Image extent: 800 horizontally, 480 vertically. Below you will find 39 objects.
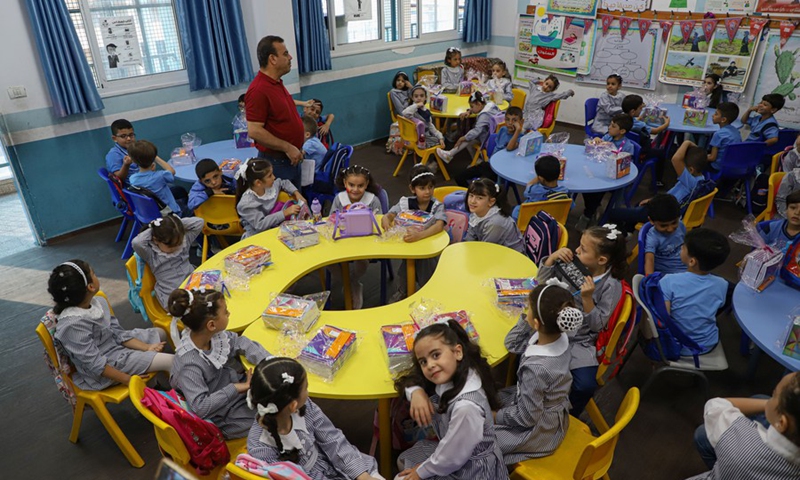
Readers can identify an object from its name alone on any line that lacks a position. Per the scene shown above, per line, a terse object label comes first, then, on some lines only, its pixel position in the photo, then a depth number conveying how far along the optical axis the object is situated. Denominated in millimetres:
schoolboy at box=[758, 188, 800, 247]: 3363
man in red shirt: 3930
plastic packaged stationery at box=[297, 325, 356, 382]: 2275
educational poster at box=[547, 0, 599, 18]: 8055
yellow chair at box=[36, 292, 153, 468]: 2709
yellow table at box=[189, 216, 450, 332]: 2830
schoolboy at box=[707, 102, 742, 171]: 5328
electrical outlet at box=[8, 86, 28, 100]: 4806
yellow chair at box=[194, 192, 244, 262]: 4148
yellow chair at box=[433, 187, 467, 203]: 4133
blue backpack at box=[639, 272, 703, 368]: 2869
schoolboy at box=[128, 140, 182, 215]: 4371
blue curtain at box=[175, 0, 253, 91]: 5801
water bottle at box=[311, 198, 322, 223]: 3725
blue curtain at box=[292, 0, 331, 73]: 6715
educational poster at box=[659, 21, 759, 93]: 6789
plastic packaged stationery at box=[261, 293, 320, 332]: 2547
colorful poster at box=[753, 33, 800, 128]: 6438
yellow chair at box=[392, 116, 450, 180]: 6375
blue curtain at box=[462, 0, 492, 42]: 8914
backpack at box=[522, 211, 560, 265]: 3318
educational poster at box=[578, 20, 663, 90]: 7648
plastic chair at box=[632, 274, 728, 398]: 2895
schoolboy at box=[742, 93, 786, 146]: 5559
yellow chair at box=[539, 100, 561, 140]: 6426
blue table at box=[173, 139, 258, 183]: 4878
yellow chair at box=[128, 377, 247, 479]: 1998
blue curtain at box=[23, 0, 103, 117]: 4789
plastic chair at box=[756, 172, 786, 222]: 4293
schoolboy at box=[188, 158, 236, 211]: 4105
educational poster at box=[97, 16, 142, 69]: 5469
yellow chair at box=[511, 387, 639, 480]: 1890
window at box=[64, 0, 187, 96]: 5355
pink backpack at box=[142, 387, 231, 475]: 2062
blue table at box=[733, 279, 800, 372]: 2473
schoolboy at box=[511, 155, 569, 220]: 4180
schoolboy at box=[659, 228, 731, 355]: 2873
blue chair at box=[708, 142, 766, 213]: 5066
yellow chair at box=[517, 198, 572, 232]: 3914
